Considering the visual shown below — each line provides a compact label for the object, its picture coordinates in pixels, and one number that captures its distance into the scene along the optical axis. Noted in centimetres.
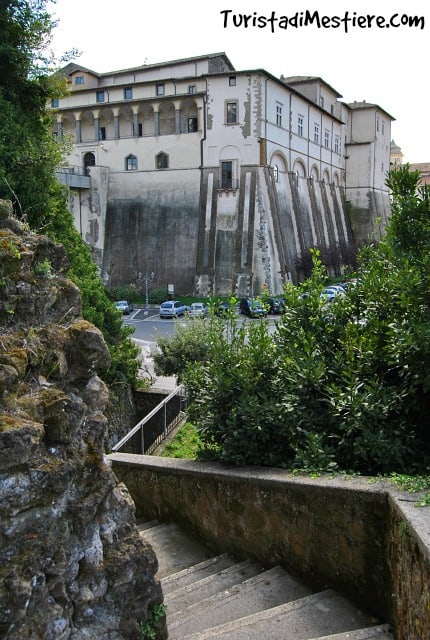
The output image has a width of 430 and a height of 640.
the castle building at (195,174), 3944
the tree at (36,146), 1152
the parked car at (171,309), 3594
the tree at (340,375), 555
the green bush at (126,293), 4122
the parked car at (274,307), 3291
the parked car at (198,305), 3592
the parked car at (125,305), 3694
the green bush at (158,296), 4081
